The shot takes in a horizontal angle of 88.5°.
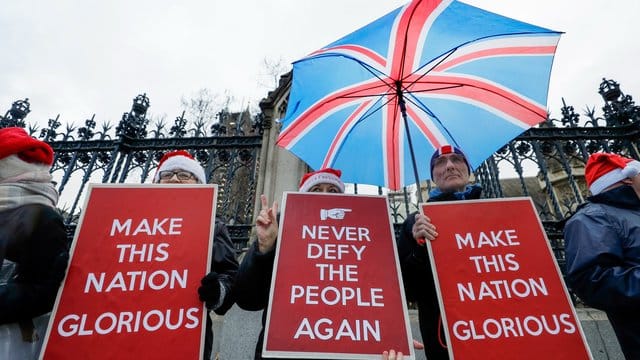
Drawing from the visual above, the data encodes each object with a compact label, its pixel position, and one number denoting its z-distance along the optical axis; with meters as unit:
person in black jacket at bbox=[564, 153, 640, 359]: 1.74
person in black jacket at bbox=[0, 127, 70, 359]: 1.56
